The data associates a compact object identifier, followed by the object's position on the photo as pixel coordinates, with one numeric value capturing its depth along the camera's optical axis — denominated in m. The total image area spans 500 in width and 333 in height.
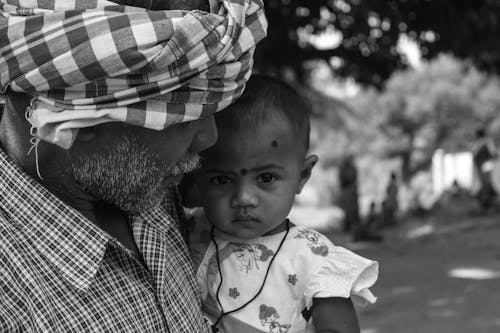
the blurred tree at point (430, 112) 19.78
